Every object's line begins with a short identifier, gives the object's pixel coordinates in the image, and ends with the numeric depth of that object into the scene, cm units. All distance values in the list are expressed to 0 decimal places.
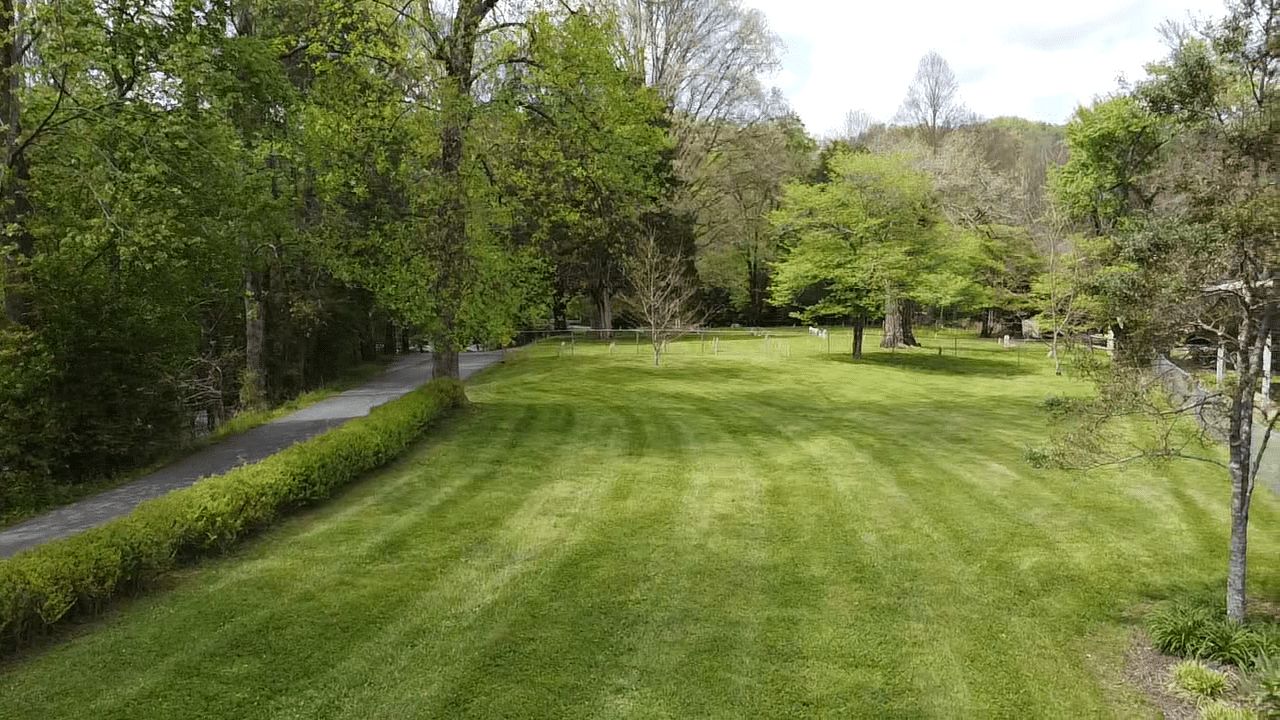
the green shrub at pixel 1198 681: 462
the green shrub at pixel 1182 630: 518
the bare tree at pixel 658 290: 2766
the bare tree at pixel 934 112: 4609
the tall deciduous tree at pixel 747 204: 4234
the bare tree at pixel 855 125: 5888
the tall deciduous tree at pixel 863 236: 2797
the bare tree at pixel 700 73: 3669
